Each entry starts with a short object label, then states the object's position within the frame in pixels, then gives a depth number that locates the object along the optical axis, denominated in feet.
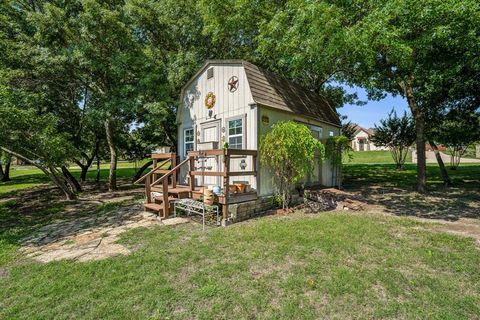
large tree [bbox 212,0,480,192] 19.86
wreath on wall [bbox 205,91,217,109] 28.35
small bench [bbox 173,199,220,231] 21.24
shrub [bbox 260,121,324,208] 22.17
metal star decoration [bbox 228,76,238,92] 25.59
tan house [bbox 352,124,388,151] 158.61
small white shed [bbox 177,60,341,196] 24.47
